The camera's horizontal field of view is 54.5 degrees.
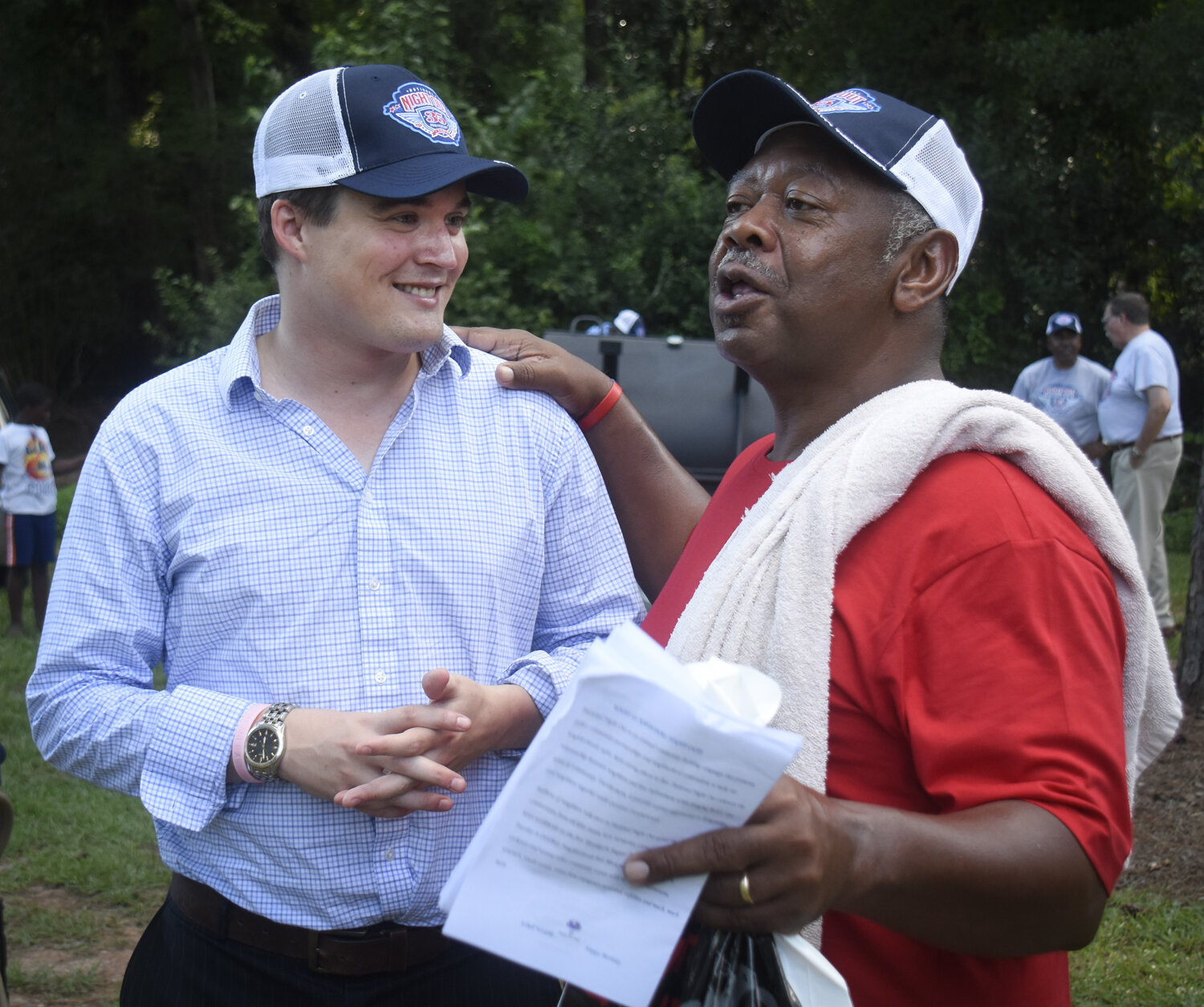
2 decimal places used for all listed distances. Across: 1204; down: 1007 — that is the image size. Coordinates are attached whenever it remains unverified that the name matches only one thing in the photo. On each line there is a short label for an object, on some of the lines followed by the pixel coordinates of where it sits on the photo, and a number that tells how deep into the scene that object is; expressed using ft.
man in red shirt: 4.08
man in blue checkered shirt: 6.09
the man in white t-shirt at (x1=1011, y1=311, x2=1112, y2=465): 28.22
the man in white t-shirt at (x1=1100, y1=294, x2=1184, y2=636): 25.96
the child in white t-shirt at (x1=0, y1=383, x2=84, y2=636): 28.68
